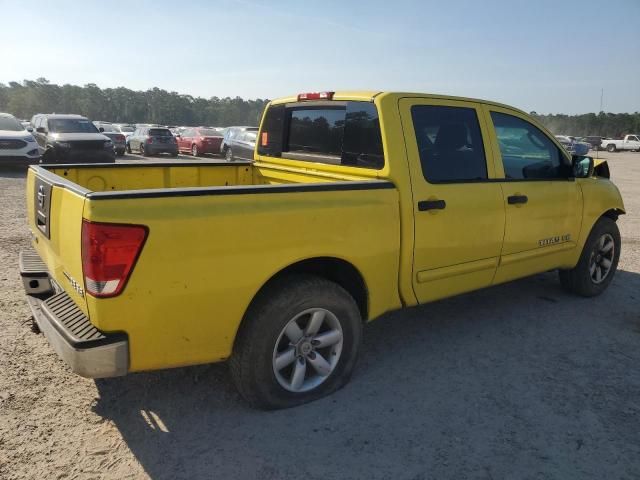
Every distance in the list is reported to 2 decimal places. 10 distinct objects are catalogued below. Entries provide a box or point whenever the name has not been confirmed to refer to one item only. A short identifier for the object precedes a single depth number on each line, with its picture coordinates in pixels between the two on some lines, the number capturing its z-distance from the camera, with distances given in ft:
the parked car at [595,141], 171.94
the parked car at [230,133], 67.83
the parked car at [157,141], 79.87
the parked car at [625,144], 163.22
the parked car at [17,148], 46.88
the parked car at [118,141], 76.72
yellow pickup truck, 7.84
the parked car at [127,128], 109.67
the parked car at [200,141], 82.64
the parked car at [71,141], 49.90
